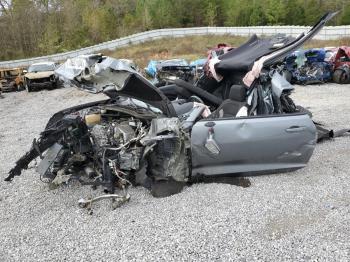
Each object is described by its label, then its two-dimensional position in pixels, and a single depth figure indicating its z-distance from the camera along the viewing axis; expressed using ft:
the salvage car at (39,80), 65.51
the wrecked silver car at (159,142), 15.75
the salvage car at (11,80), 69.36
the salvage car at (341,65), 48.98
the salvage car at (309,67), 50.03
